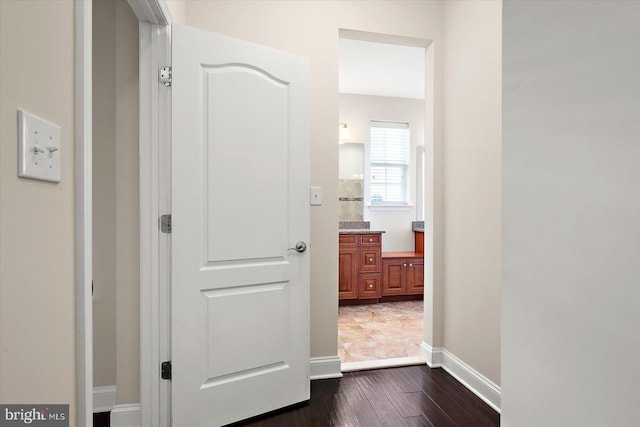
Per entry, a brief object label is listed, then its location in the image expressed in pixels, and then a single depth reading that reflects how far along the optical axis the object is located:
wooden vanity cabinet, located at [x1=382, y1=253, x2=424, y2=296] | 4.54
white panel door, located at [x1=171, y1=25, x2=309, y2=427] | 1.75
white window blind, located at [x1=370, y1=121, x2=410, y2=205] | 5.08
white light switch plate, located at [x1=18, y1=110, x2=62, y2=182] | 0.60
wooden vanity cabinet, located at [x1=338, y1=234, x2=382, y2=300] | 4.34
